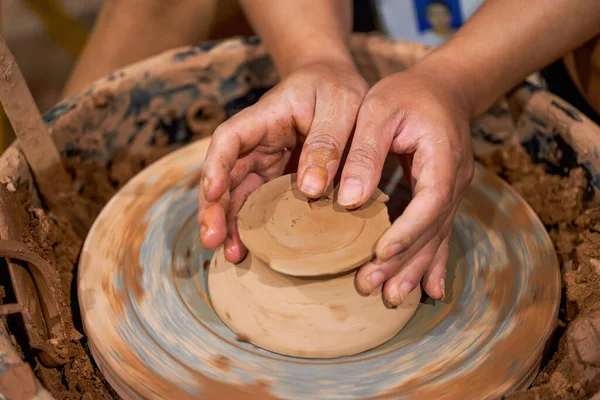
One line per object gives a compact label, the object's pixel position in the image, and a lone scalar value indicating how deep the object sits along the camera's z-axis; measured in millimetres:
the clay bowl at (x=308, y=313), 710
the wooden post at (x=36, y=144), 785
